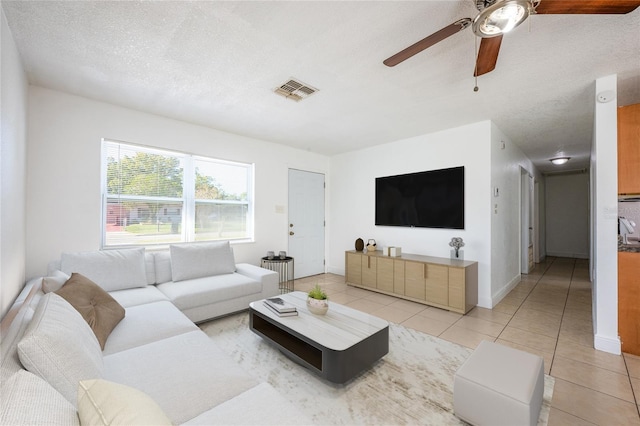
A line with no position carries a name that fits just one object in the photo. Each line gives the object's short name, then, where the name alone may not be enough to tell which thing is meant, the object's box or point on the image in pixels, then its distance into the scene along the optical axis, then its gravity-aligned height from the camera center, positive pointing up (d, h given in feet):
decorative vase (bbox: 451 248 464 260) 12.43 -1.81
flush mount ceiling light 18.93 +4.06
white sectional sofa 2.45 -2.23
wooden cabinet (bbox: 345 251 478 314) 11.12 -2.97
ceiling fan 4.32 +3.47
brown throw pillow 5.73 -2.11
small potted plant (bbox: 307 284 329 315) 7.70 -2.57
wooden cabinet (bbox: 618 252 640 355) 8.06 -2.61
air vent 8.65 +4.27
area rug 5.49 -4.11
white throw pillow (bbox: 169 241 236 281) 10.54 -1.92
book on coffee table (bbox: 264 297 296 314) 7.68 -2.77
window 10.84 +0.79
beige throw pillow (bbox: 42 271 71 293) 5.96 -1.63
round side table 13.75 -2.83
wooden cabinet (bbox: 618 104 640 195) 8.34 +2.13
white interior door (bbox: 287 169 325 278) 16.88 -0.47
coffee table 6.10 -3.08
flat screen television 12.88 +0.87
